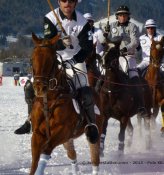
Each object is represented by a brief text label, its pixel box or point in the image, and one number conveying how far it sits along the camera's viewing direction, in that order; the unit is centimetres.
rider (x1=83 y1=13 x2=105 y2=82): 1308
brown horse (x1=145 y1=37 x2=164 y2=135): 1459
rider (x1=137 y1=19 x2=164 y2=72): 1555
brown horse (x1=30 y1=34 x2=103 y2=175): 792
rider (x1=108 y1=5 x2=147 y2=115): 1377
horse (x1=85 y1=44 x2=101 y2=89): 1295
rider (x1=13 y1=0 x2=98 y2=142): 895
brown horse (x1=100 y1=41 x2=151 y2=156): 1270
